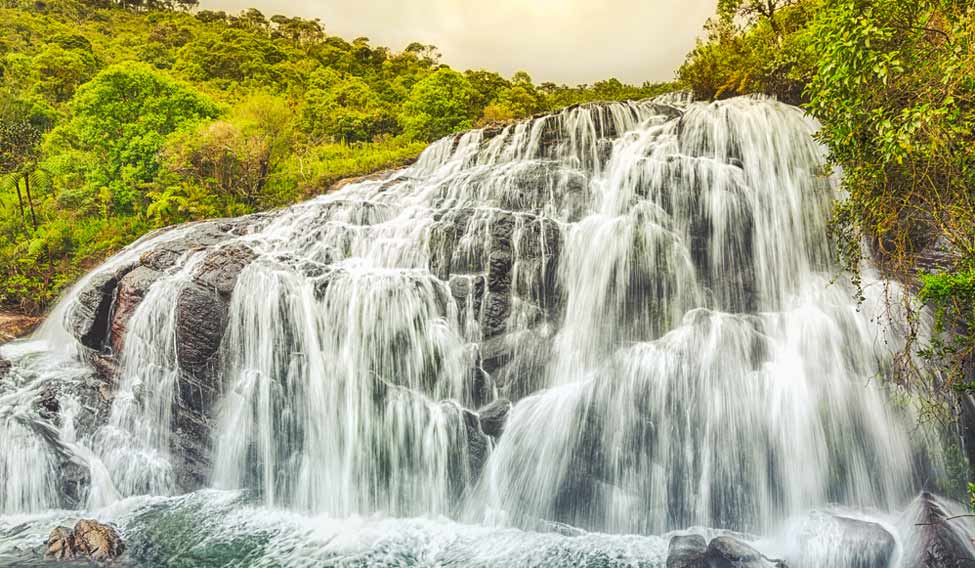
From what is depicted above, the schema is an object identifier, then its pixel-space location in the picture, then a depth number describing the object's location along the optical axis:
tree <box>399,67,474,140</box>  24.31
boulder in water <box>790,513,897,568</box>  6.05
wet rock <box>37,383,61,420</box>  9.50
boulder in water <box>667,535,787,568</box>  6.22
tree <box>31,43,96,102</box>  28.47
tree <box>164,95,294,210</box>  17.23
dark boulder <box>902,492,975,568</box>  5.64
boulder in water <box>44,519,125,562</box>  7.12
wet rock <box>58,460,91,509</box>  8.74
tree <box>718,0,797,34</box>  14.84
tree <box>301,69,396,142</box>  26.25
